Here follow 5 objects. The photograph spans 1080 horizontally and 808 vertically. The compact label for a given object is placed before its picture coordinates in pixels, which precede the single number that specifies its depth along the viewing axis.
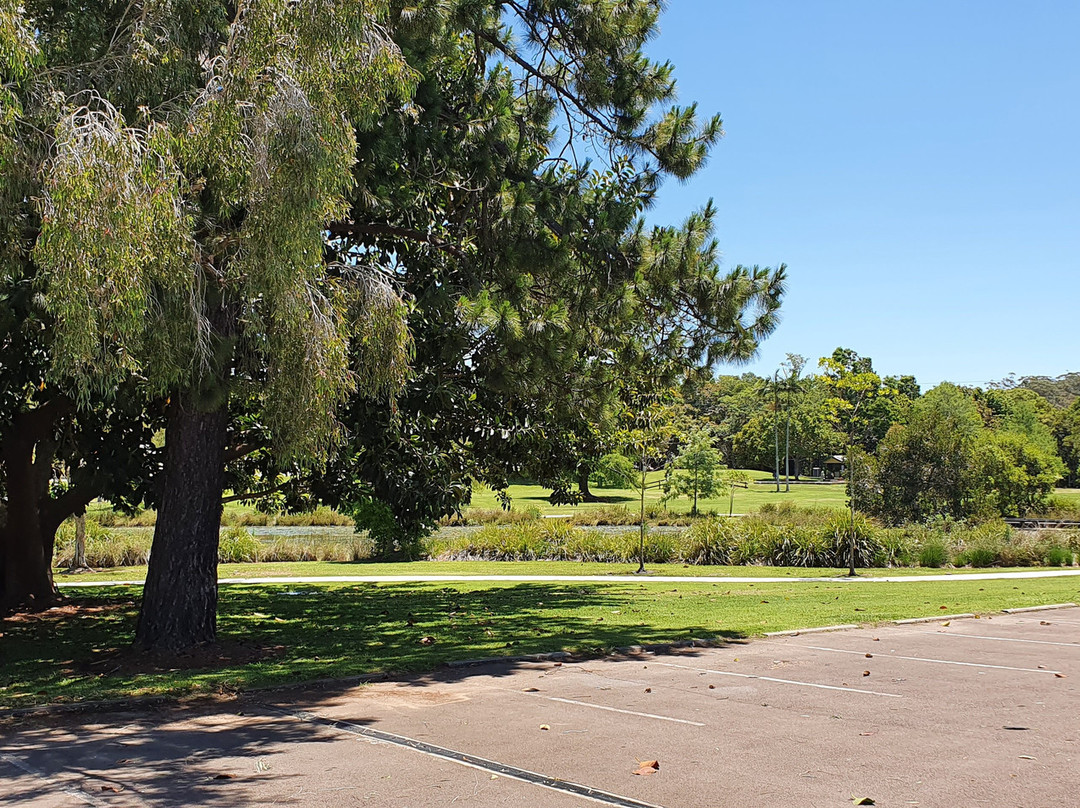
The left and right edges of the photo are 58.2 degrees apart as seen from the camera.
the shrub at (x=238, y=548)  29.47
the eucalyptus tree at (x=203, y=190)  7.35
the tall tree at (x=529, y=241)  12.23
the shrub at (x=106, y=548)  27.78
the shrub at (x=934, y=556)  24.47
